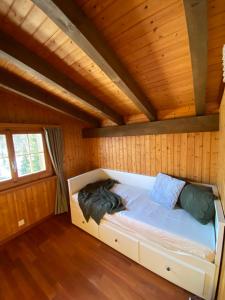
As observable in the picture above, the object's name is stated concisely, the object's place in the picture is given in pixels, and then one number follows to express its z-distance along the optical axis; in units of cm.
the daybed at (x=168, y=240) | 127
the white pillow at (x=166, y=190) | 189
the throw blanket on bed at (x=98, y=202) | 197
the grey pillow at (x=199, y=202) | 150
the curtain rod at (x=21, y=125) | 216
